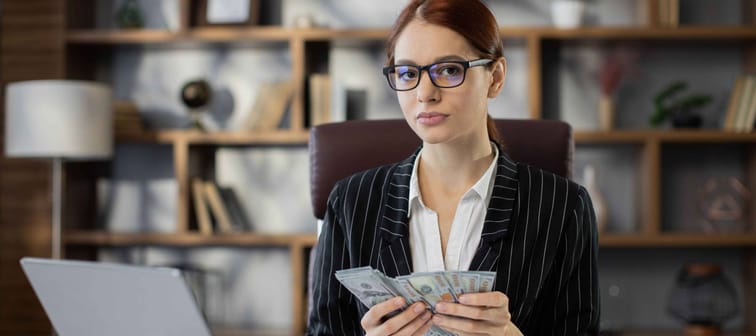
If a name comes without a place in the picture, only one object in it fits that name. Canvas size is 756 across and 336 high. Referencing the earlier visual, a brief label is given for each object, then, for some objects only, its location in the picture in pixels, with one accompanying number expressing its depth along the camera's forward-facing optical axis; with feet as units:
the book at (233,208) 12.40
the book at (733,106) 11.75
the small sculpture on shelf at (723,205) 12.16
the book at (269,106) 12.12
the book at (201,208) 12.11
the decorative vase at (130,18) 12.44
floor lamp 11.01
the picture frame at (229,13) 12.24
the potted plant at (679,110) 11.82
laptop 4.22
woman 4.98
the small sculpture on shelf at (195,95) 12.32
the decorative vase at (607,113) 12.01
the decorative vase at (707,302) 11.62
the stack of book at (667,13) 11.80
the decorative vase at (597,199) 11.87
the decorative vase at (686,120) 11.91
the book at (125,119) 12.31
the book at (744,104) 11.66
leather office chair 6.14
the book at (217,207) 12.18
